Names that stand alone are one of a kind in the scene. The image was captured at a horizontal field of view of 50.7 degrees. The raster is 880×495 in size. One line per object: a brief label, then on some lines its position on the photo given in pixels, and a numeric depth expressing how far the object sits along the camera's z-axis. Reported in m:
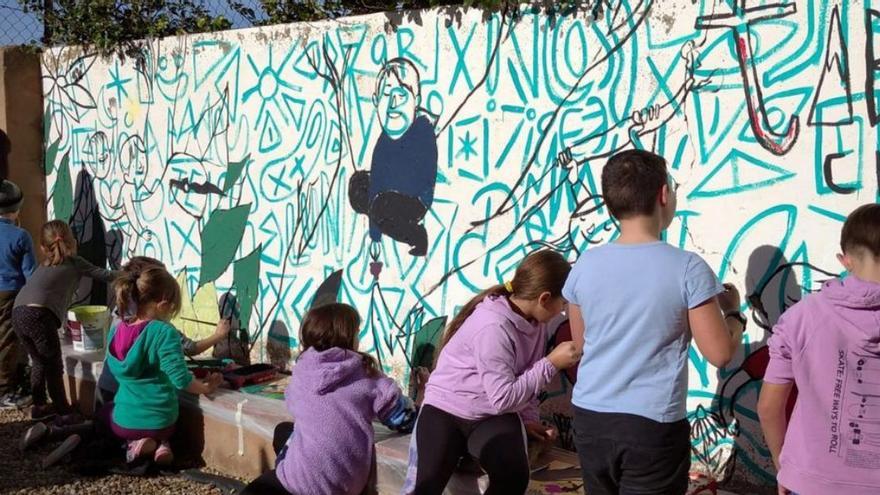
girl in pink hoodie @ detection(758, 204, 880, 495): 2.59
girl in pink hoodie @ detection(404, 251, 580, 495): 3.61
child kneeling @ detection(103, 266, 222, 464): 4.90
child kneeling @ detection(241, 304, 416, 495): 4.06
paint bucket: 6.44
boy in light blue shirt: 2.79
